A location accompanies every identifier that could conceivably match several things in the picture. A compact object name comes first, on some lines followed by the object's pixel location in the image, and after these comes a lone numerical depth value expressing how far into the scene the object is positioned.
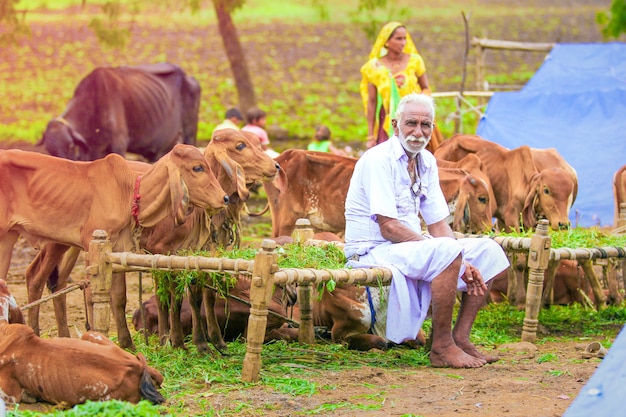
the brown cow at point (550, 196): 16.05
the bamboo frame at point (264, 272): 10.40
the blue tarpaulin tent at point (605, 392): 7.34
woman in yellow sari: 18.04
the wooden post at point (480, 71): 29.27
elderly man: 11.32
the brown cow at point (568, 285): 15.97
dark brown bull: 23.55
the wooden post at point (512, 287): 15.60
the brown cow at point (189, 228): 12.46
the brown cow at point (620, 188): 17.40
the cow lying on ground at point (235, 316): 12.90
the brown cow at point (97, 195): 12.00
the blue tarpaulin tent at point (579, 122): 21.75
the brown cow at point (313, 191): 16.30
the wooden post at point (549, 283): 14.71
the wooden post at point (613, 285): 15.59
